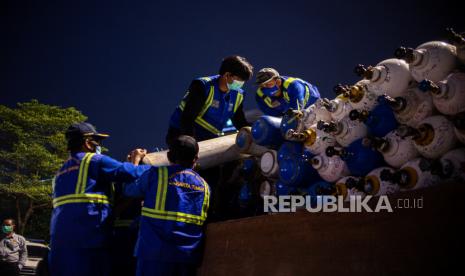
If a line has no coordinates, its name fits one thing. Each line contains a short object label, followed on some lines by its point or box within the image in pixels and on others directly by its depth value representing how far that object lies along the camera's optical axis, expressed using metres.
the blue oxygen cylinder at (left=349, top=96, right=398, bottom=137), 2.63
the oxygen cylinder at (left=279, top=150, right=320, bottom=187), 3.22
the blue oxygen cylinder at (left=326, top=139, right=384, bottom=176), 2.75
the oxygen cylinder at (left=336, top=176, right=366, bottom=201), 2.74
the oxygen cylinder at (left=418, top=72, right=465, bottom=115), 2.18
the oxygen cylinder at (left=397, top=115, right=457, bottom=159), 2.24
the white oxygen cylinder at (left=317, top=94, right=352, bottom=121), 2.96
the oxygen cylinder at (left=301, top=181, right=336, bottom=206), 2.95
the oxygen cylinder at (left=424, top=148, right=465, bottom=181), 2.12
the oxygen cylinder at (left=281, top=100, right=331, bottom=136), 3.25
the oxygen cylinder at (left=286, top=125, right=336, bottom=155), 3.08
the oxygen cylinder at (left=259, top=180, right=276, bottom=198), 3.73
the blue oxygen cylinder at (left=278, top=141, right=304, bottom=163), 3.33
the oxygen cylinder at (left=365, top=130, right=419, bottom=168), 2.46
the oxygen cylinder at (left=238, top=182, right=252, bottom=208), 3.92
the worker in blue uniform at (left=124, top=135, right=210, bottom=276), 3.17
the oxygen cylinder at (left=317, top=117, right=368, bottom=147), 2.82
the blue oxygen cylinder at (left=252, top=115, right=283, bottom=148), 3.62
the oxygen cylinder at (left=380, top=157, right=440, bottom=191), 2.29
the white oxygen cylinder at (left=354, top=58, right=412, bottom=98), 2.58
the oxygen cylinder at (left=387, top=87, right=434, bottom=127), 2.38
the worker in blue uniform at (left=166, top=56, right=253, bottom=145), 4.43
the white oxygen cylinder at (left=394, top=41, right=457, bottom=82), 2.35
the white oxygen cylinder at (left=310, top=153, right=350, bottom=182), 2.96
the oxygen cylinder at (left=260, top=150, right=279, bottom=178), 3.61
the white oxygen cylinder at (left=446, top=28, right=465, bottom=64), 2.29
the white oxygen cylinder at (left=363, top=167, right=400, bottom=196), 2.52
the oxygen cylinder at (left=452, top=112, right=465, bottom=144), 2.10
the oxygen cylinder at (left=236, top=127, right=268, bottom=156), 4.03
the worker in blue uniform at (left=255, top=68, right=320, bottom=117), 4.75
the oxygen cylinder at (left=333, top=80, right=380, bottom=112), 2.73
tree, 23.83
